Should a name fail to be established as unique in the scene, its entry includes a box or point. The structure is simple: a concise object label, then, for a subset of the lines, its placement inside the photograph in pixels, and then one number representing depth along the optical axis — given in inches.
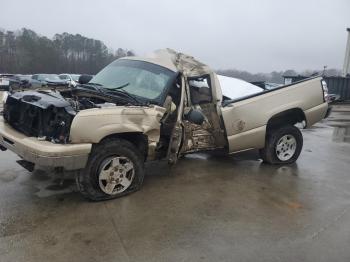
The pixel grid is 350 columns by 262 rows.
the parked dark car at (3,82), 935.7
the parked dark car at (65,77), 1046.0
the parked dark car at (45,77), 1036.3
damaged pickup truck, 174.6
